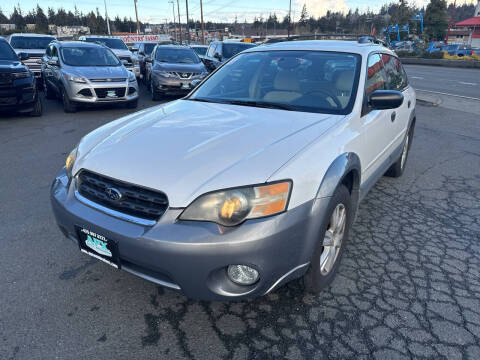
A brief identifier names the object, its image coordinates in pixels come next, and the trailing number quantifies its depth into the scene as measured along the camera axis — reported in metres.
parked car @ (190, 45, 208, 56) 19.22
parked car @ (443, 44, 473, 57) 35.53
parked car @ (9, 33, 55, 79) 12.06
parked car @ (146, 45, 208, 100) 10.27
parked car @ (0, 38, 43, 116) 7.24
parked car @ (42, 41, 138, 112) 8.33
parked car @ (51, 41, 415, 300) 1.87
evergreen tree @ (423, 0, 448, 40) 62.91
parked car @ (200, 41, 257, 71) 13.17
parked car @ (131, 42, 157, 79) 14.44
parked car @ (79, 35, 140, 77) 13.62
